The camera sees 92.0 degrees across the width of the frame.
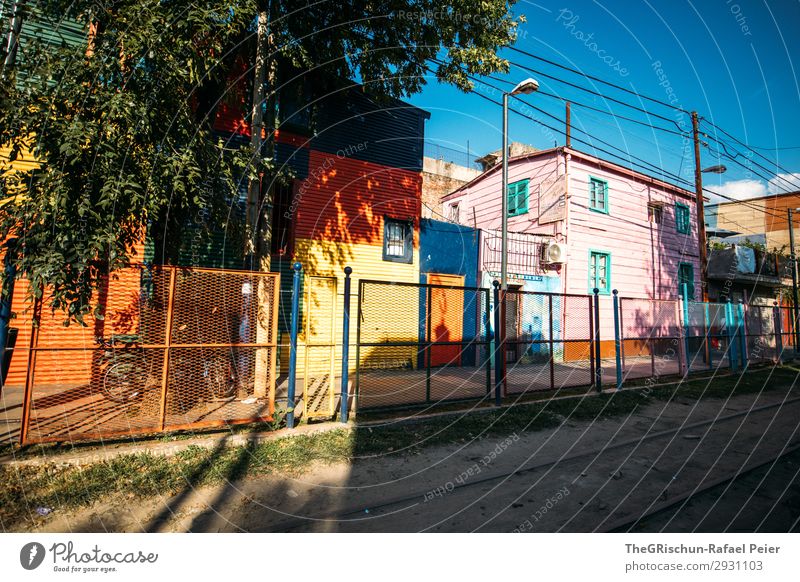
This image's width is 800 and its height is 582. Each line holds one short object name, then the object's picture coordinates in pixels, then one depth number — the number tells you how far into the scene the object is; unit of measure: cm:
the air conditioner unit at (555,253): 1744
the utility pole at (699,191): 1748
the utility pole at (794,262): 2187
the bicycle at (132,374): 639
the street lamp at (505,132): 1146
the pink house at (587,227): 1783
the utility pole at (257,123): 934
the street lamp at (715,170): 1741
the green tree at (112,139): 523
